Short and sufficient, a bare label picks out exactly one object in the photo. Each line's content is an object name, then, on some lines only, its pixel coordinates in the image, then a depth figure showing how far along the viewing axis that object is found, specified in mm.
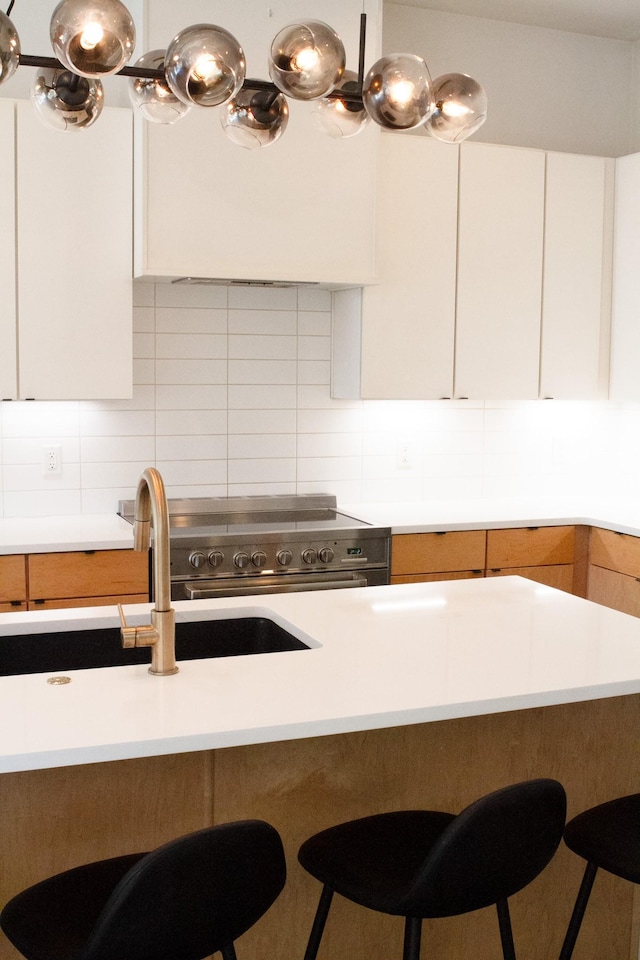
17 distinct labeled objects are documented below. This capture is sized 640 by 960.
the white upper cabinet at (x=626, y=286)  4590
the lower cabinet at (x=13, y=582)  3559
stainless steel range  3818
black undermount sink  2389
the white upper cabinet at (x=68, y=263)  3744
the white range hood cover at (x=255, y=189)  3766
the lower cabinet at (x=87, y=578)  3611
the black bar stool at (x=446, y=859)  1723
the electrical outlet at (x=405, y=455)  4754
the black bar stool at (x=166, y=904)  1494
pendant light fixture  1692
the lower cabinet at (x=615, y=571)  4176
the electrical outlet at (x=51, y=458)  4168
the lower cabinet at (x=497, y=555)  4148
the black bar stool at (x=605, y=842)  2012
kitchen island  1810
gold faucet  1904
